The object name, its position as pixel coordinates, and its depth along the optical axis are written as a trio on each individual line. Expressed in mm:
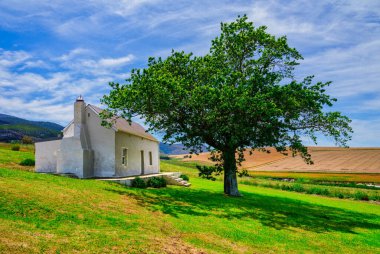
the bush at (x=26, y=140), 73119
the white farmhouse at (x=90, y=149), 32188
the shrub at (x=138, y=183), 31219
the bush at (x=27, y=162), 39656
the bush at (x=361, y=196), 42531
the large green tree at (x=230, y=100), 26062
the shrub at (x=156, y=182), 32969
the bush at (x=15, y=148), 56809
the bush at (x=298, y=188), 49312
